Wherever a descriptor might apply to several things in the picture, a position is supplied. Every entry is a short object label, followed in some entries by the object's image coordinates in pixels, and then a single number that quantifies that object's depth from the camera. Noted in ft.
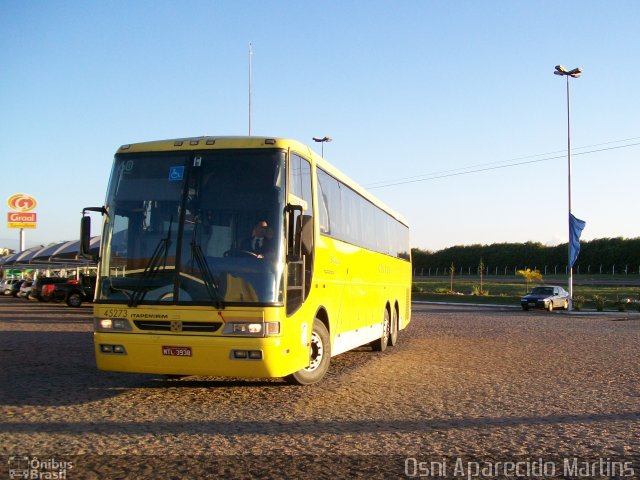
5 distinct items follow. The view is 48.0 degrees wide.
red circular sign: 256.32
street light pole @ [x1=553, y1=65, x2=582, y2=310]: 129.39
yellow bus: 28.94
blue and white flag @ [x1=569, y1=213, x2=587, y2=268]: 129.18
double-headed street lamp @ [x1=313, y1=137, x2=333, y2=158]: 159.33
